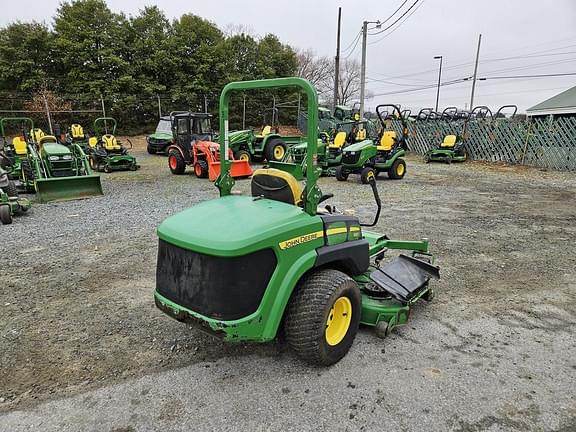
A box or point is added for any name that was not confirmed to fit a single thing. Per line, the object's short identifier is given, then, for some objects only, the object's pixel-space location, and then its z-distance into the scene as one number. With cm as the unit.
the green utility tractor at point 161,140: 1532
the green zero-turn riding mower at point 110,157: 1160
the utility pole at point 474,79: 2838
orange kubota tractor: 1023
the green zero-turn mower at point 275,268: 218
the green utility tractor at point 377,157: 959
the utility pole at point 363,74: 1669
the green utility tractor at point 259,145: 1195
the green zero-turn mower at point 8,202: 585
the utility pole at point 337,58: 1956
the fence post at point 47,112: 1730
